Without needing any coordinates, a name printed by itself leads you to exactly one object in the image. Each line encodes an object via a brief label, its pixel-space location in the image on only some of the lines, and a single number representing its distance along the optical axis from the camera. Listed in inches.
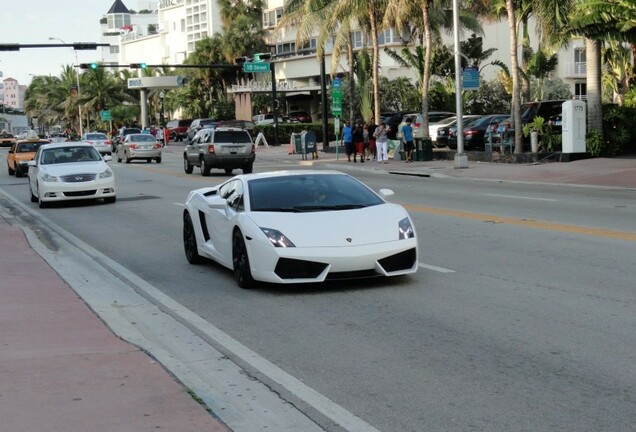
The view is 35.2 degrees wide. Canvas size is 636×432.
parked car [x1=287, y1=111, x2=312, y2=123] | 3270.2
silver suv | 1446.9
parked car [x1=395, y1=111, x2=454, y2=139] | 1737.2
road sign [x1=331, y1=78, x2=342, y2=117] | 1836.9
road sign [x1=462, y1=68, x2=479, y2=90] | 1439.5
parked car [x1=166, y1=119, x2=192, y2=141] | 3452.3
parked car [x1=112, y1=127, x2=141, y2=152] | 2957.2
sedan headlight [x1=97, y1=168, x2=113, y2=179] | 989.9
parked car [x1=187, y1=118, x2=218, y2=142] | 2870.3
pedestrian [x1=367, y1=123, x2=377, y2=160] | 1804.9
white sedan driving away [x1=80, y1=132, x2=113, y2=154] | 2488.9
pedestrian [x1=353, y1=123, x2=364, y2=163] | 1755.7
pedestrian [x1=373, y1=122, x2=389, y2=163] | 1669.5
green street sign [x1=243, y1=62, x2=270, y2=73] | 2364.7
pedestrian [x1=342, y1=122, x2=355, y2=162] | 1754.4
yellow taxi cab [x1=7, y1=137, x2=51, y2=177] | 1684.3
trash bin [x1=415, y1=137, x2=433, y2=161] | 1662.4
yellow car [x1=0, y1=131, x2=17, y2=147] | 4089.6
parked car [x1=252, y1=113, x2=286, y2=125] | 3207.9
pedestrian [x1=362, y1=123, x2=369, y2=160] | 1777.8
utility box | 1357.0
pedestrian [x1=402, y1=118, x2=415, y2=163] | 1632.6
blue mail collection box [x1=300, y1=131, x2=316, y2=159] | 1956.2
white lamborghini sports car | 414.9
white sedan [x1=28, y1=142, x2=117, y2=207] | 973.2
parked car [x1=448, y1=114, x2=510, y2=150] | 1739.7
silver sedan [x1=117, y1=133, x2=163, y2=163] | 2078.0
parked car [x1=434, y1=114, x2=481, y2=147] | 1882.4
